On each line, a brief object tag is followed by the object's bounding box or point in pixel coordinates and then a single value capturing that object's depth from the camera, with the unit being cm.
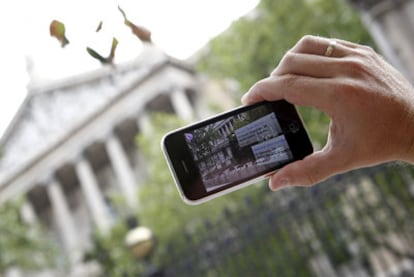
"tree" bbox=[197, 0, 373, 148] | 832
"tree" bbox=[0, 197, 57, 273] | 799
